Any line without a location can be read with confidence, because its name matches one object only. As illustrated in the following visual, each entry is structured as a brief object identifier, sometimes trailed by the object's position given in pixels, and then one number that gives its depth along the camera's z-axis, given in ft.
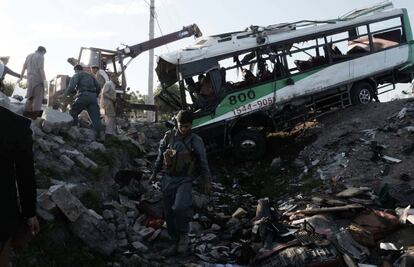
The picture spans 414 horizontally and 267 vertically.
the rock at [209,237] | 18.19
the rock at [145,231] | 18.20
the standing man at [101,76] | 37.99
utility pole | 65.41
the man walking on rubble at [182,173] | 16.66
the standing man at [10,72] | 30.33
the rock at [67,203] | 15.24
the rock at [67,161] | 20.99
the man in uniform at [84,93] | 27.43
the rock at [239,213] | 20.76
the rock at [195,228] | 19.41
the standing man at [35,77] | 27.73
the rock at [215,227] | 19.71
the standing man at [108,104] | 30.83
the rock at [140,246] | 16.70
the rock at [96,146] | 25.23
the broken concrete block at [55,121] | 23.61
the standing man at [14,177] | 7.35
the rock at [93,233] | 15.23
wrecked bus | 32.27
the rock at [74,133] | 25.27
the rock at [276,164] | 31.01
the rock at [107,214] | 18.07
